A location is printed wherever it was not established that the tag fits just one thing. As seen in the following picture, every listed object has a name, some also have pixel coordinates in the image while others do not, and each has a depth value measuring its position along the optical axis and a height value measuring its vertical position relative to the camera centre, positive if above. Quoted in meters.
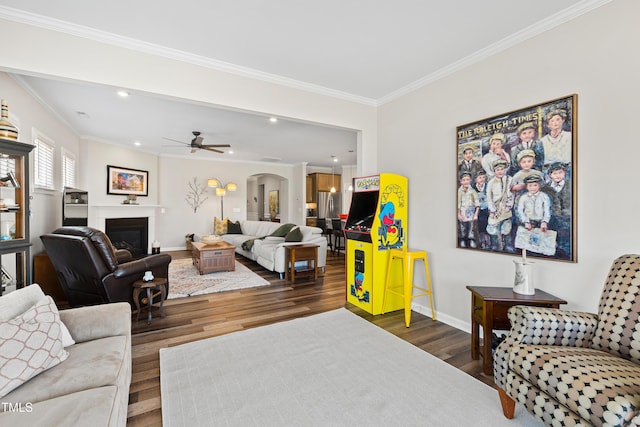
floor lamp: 7.41 +0.68
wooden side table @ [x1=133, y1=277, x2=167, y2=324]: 3.01 -0.88
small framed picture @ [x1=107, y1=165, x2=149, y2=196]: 6.30 +0.69
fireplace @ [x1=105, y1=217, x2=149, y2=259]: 6.29 -0.56
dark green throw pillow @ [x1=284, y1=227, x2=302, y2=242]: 5.44 -0.49
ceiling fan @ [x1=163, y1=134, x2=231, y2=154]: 5.29 +1.32
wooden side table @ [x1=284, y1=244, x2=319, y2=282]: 4.76 -0.85
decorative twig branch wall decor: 7.88 +0.47
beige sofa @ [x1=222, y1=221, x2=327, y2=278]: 4.98 -0.73
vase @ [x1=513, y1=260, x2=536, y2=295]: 2.18 -0.53
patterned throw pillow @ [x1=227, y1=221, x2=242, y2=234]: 7.74 -0.49
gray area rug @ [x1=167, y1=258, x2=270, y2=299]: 4.14 -1.18
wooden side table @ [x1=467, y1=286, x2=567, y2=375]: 2.06 -0.72
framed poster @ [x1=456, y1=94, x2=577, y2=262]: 2.16 +0.28
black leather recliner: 2.73 -0.61
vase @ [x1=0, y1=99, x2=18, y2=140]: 2.29 +0.68
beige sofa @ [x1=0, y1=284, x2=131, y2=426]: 1.07 -0.80
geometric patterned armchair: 1.19 -0.76
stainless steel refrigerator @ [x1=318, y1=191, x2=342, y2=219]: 8.95 +0.24
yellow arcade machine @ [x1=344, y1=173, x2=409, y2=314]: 3.29 -0.31
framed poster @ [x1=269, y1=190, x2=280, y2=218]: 10.30 +0.29
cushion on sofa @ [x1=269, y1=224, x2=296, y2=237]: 6.15 -0.44
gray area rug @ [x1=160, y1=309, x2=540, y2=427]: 1.67 -1.24
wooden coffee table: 5.07 -0.89
